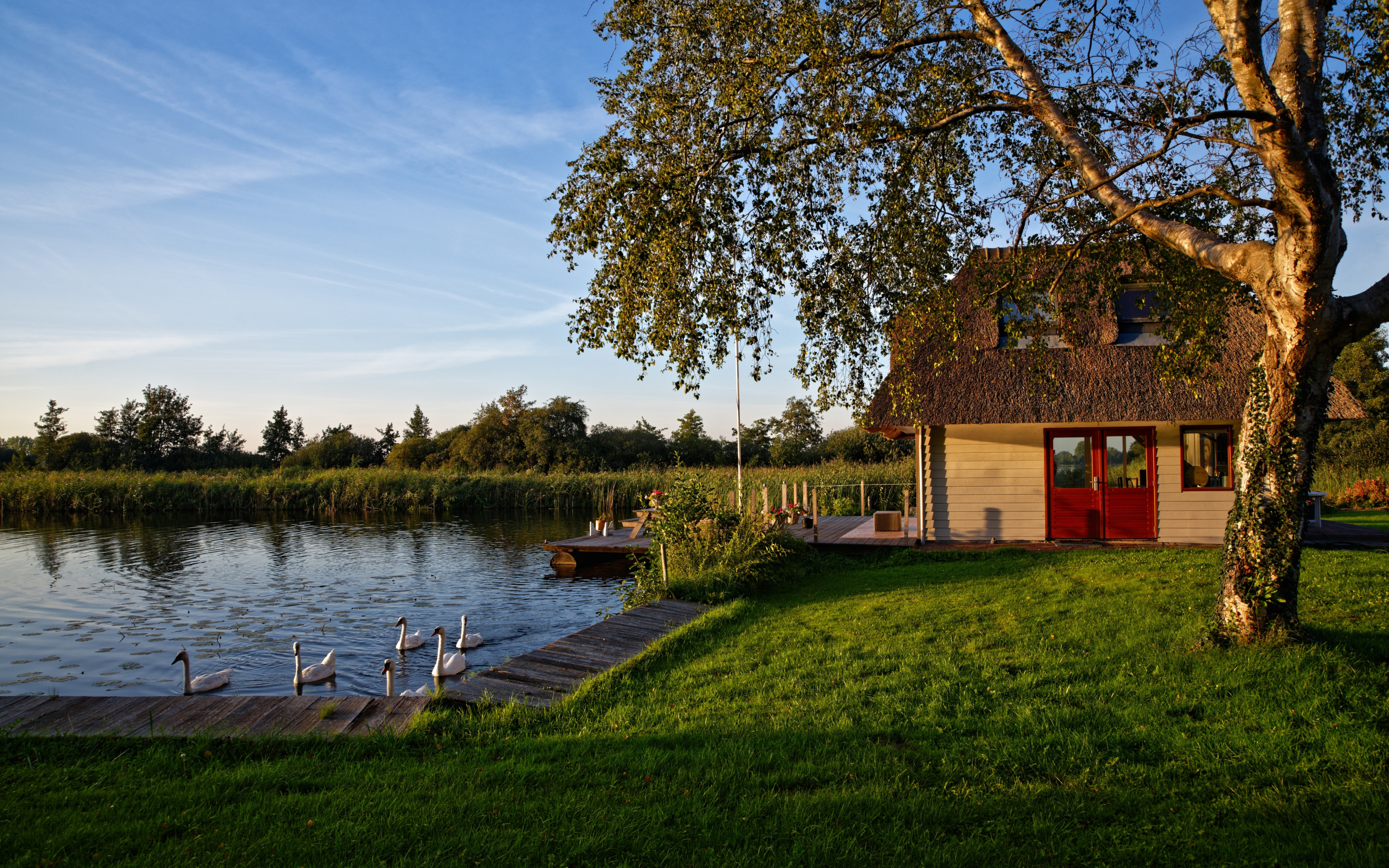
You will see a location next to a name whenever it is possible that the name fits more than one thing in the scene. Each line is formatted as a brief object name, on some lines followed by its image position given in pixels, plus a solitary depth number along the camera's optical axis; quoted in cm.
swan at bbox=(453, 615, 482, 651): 1064
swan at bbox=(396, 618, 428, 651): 1077
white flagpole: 1850
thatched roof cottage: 1387
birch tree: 596
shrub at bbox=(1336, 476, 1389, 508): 2117
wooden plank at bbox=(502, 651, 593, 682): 725
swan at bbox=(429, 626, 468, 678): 889
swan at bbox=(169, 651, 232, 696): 850
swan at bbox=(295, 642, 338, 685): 903
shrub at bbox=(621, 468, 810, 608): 1162
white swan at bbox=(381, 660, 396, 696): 712
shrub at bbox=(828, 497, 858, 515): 2359
